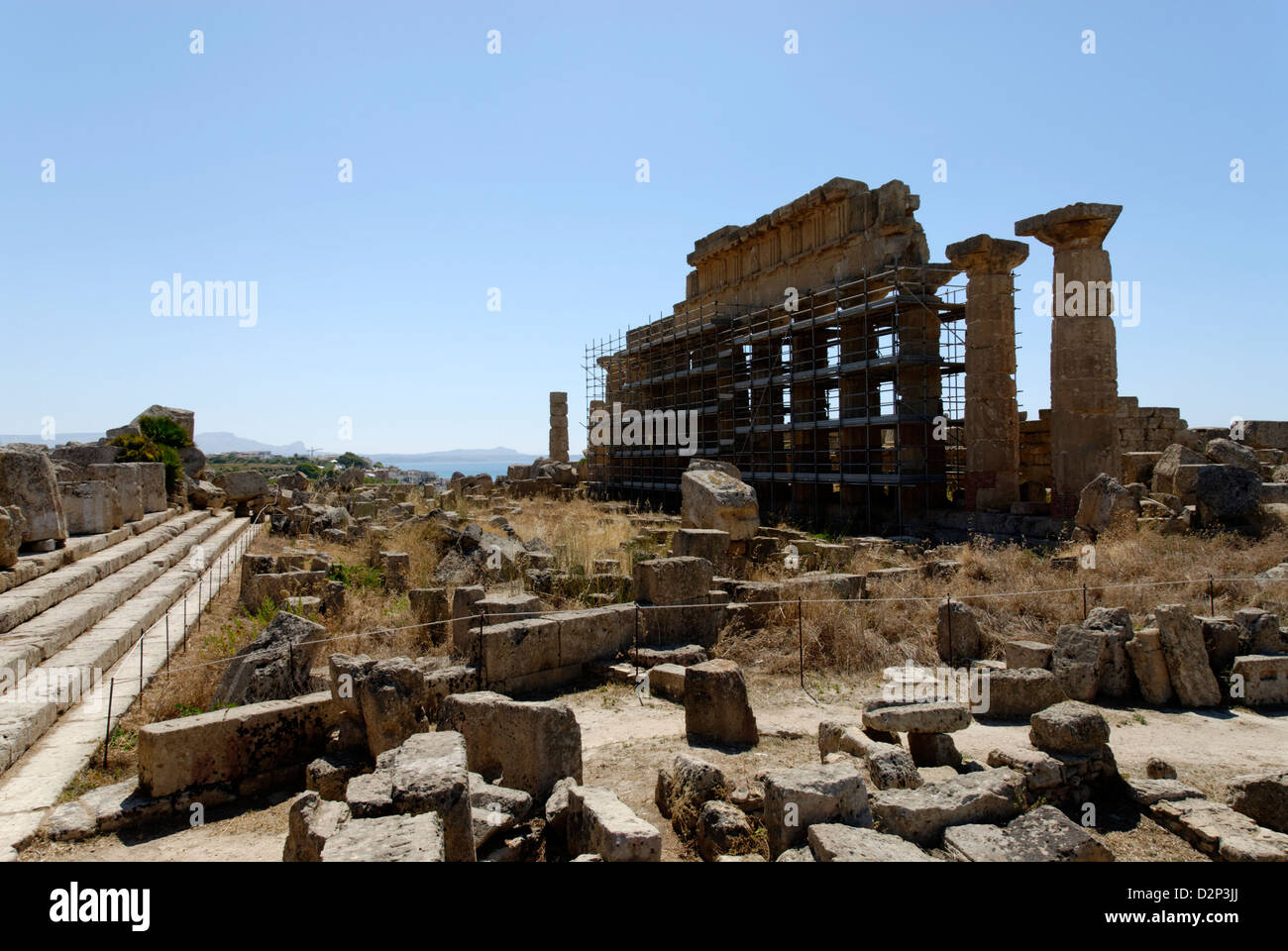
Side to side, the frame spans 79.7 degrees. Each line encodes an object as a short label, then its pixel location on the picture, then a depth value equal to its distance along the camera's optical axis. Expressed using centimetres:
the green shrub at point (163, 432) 2072
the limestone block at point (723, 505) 1089
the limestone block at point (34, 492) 899
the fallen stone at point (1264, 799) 429
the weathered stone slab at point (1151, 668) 651
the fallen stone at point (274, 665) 566
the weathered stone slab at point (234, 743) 445
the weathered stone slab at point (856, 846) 331
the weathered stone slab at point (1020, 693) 624
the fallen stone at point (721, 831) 383
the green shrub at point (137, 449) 1741
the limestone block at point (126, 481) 1262
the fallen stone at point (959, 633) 766
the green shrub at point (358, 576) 1045
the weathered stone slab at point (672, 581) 812
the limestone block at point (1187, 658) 643
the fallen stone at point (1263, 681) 647
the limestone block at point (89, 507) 1101
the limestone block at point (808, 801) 369
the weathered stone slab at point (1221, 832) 381
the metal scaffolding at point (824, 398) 1653
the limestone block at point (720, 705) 552
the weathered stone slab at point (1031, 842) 361
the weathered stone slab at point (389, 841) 280
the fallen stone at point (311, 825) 343
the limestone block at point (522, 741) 448
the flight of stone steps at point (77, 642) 474
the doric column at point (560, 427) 3275
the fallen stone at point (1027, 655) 683
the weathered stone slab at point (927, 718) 500
